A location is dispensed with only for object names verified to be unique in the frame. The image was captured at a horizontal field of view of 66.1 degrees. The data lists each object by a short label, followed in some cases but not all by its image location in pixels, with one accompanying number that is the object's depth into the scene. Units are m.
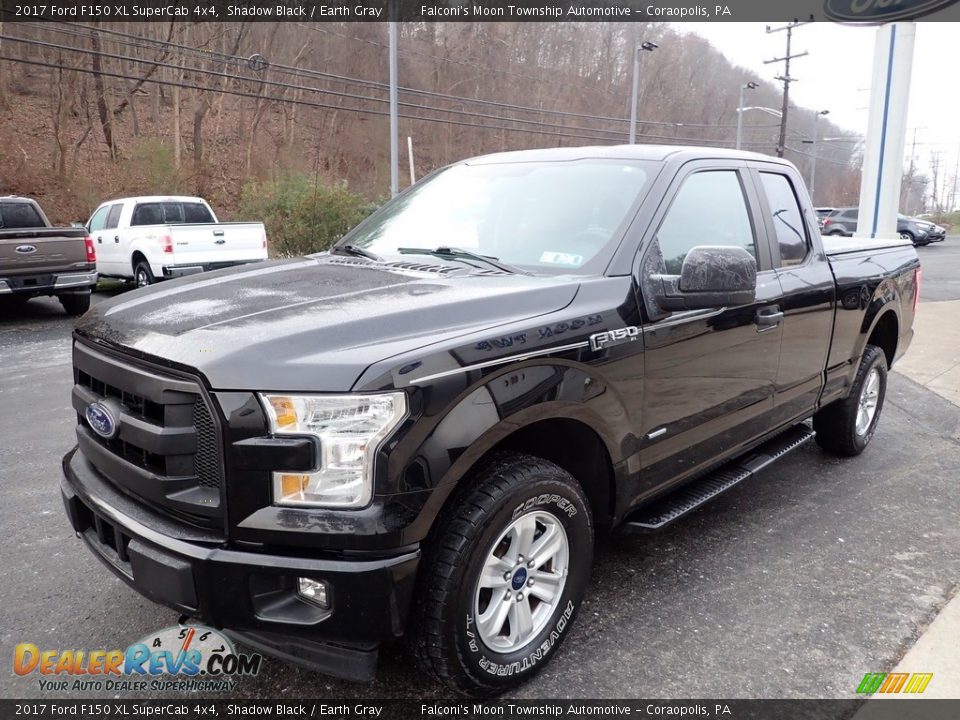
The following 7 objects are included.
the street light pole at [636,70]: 27.73
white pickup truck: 12.45
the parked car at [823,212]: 33.61
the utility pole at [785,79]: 41.56
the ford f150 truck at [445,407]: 2.00
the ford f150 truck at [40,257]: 10.27
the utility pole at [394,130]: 17.00
